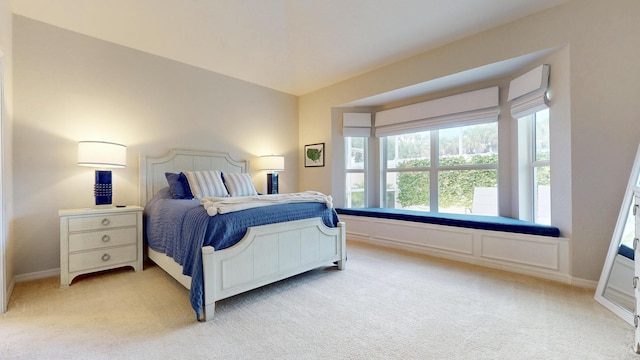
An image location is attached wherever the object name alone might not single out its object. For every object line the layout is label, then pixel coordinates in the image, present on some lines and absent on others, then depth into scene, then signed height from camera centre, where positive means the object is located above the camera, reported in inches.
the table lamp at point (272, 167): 164.7 +8.1
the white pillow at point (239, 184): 131.5 -1.9
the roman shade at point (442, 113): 131.2 +36.0
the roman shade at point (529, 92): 104.3 +36.0
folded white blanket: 77.3 -7.0
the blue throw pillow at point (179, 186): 117.2 -2.5
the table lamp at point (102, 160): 99.4 +7.9
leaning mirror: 73.9 -24.9
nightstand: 93.5 -22.0
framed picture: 180.5 +17.3
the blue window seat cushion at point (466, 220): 103.0 -18.7
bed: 74.9 -24.6
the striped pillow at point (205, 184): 119.6 -1.7
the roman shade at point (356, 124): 172.9 +35.9
